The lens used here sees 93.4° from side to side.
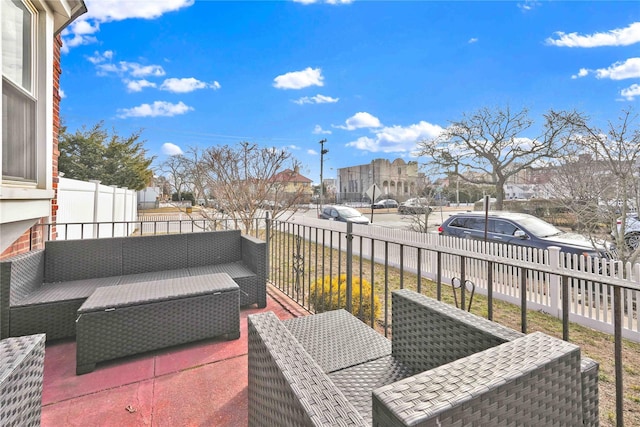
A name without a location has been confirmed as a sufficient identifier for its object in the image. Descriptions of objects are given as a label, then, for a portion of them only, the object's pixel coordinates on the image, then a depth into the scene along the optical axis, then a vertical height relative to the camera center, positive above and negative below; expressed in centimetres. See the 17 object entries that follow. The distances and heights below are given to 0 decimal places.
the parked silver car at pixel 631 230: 563 -30
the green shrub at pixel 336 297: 298 -87
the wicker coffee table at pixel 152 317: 196 -73
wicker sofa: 218 -54
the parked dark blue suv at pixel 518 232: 568 -40
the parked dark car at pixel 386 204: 3333 +111
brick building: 203 +77
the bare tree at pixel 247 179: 696 +82
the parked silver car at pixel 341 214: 1231 -1
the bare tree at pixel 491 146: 1459 +345
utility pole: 2455 +501
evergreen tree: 1583 +315
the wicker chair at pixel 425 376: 65 -47
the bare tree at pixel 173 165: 868 +239
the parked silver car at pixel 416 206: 1018 +28
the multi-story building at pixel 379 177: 4509 +581
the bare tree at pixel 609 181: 531 +66
